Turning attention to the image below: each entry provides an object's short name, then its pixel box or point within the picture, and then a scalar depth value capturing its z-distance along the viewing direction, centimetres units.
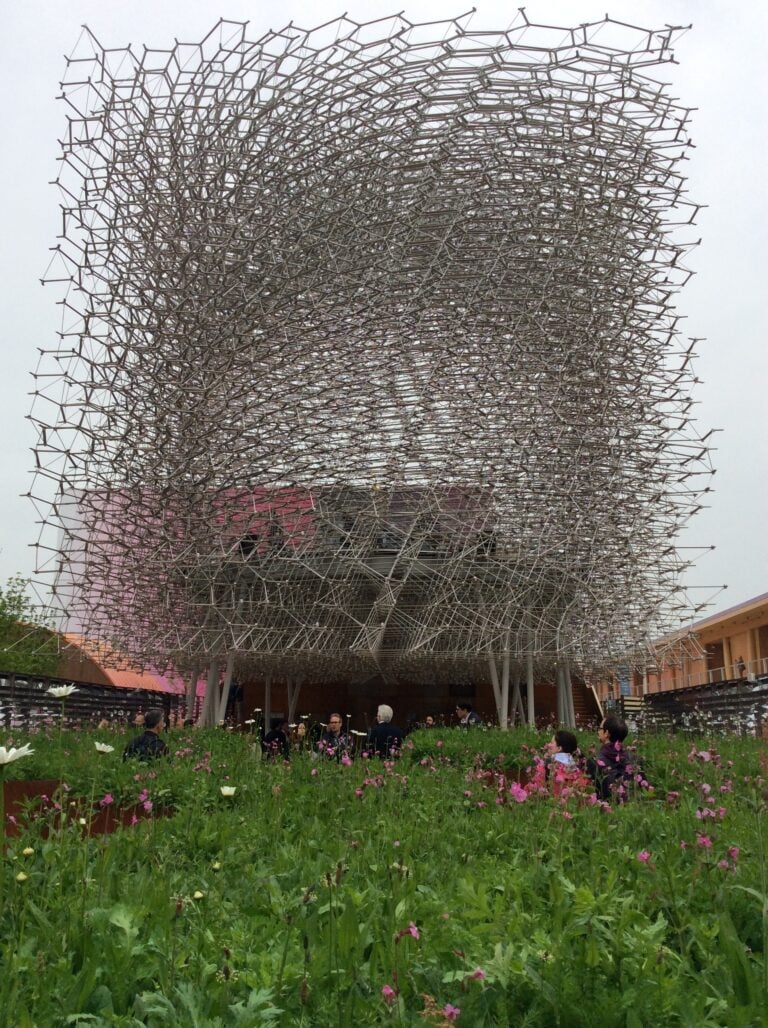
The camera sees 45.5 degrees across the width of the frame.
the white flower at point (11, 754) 238
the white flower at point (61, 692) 352
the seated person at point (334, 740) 773
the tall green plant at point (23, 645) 3897
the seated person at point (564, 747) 734
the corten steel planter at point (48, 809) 492
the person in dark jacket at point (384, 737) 927
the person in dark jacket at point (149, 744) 780
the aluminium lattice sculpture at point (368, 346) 2266
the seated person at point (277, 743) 969
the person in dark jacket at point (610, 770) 584
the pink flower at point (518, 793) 434
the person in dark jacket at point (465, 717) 1591
